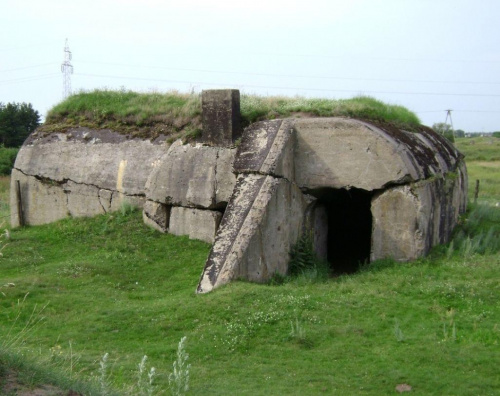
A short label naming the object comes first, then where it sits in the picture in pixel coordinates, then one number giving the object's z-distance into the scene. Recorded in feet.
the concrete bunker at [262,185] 34.68
